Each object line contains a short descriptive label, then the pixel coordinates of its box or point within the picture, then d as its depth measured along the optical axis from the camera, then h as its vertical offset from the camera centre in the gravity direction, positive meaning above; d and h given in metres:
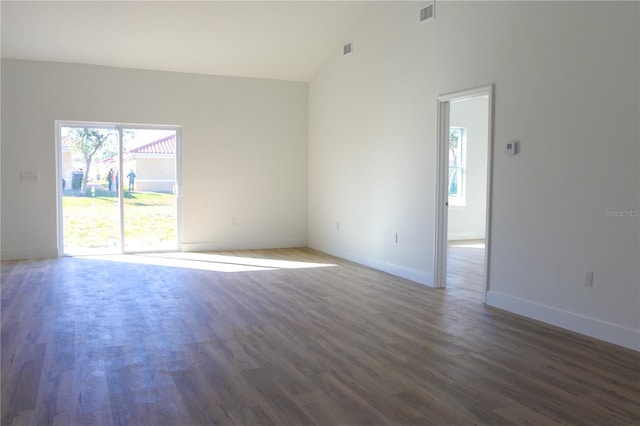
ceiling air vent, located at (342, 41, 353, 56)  7.35 +1.99
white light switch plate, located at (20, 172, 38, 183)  7.27 +0.08
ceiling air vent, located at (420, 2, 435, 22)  5.61 +1.94
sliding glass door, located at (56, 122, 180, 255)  7.61 -0.08
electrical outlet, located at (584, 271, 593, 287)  3.94 -0.73
